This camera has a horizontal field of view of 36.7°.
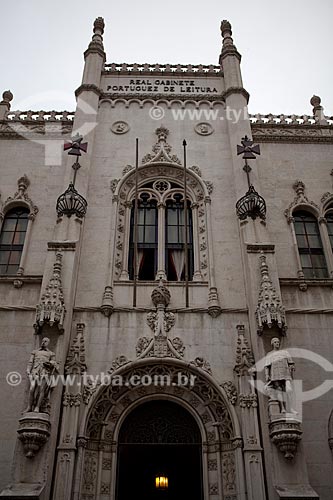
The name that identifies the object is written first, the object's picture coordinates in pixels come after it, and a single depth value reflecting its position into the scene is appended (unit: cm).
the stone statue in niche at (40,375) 1266
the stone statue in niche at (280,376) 1275
